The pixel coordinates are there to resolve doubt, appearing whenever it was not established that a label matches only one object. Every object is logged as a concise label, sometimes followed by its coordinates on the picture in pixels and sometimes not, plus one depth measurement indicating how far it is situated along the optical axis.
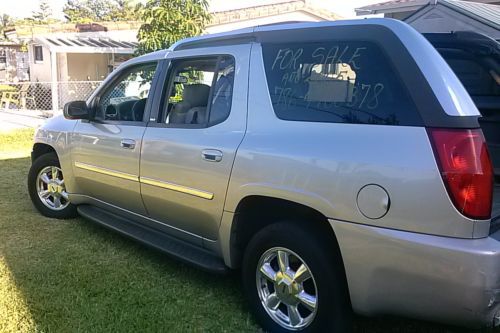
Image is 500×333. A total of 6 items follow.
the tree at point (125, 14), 42.42
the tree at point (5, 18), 66.94
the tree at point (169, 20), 11.91
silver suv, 2.27
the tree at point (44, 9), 68.96
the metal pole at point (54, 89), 13.54
